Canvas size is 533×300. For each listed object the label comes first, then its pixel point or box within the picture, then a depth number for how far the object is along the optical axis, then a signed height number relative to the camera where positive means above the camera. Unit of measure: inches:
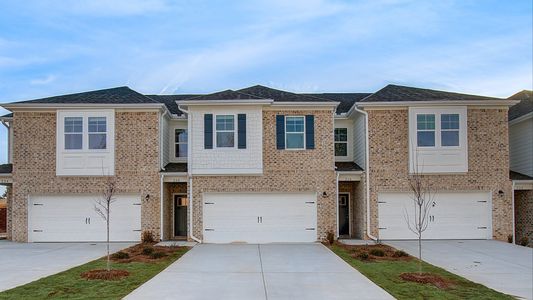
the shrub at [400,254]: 602.9 -103.7
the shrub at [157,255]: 587.3 -101.8
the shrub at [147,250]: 621.8 -102.4
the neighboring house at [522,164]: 827.7 +3.5
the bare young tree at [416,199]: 783.7 -50.8
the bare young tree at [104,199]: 779.3 -48.5
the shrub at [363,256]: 577.6 -102.0
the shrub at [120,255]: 582.2 -101.0
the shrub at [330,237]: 770.5 -106.3
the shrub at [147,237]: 778.1 -105.6
